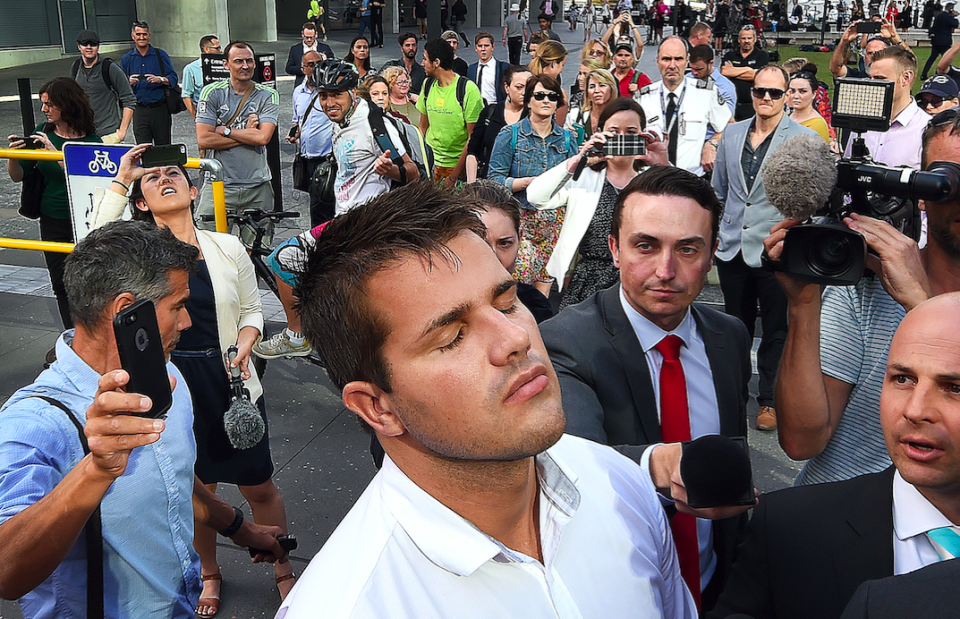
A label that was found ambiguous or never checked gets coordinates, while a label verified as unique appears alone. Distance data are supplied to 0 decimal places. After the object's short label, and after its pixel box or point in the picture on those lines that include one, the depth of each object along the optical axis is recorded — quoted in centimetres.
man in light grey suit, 556
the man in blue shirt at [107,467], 202
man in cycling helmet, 636
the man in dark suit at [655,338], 234
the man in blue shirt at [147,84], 1150
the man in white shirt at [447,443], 144
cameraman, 243
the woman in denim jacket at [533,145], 636
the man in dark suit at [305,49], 1270
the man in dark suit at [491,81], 1073
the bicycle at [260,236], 660
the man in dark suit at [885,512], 185
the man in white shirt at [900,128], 636
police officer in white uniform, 700
